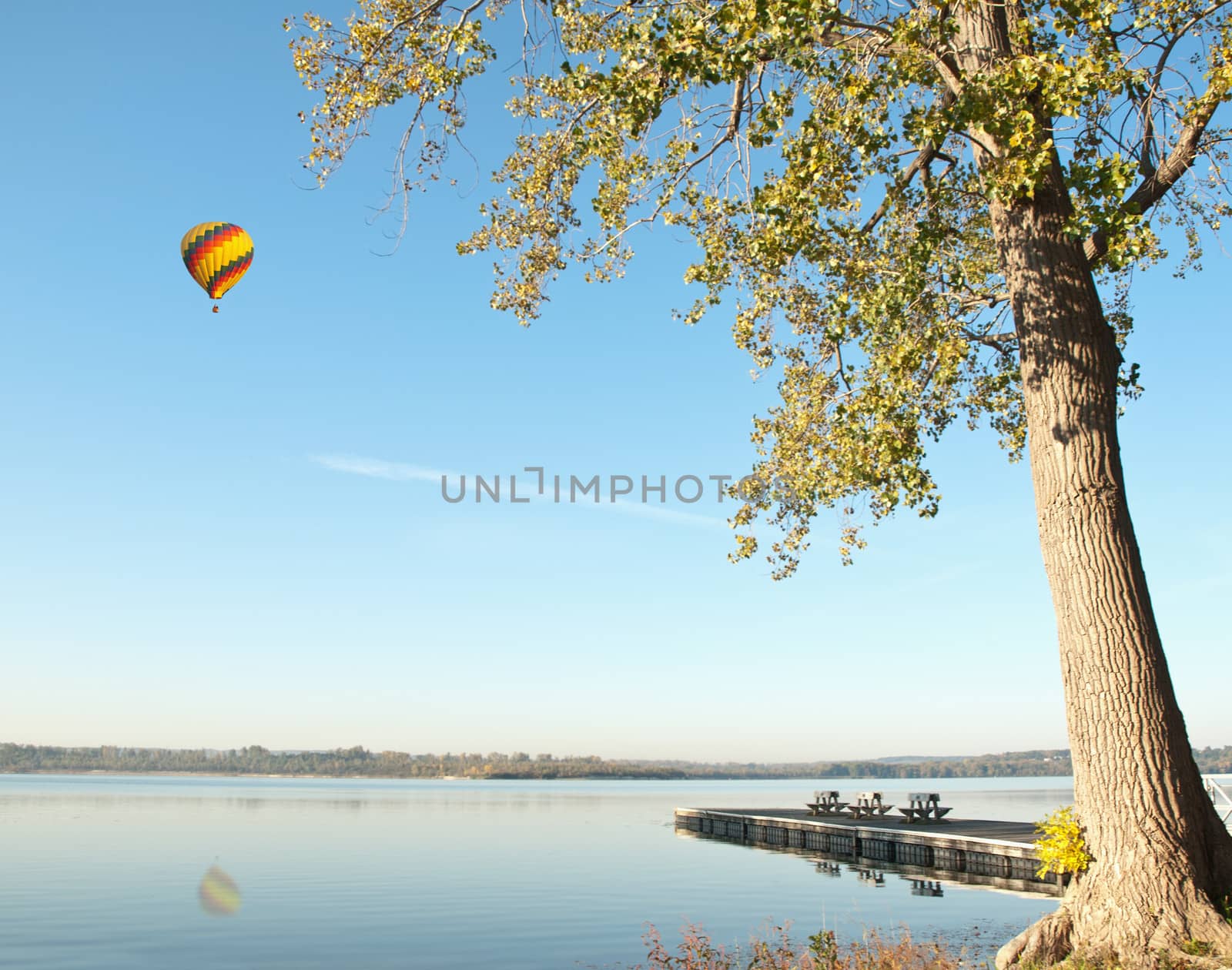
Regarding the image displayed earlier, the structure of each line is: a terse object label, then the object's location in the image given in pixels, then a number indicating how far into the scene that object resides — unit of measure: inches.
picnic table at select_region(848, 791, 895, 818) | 1285.7
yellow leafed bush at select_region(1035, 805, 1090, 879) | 354.0
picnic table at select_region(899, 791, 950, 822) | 1171.9
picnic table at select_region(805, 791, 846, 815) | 1389.0
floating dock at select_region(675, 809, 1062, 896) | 880.3
